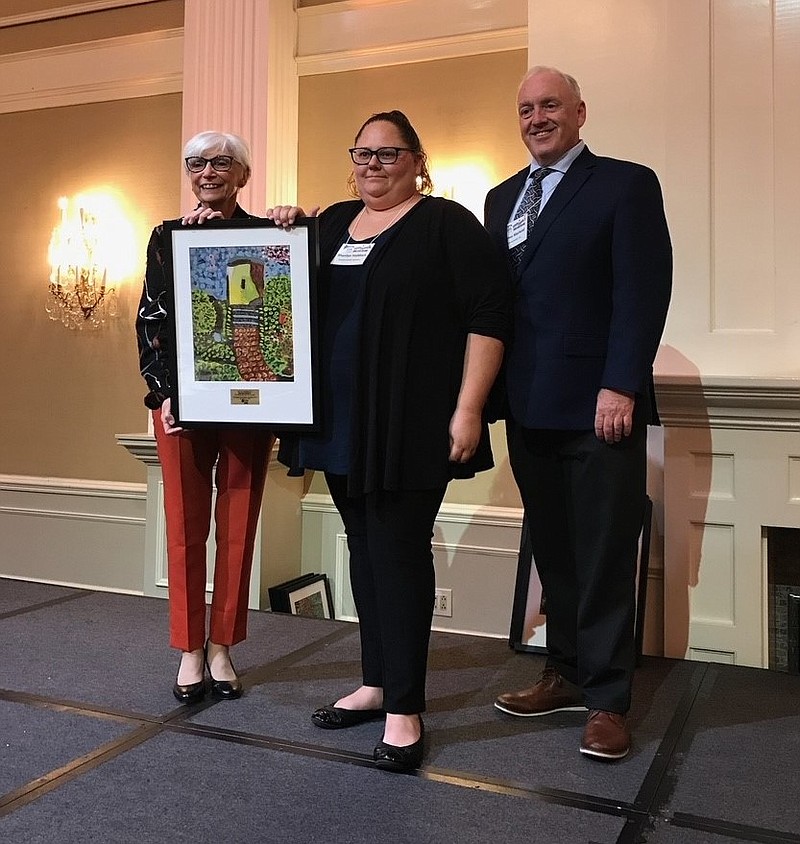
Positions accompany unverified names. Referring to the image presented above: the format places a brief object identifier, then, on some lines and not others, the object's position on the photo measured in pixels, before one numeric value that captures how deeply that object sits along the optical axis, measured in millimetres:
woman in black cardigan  1619
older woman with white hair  1917
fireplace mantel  2412
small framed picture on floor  3355
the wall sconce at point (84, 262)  4148
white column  3557
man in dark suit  1687
